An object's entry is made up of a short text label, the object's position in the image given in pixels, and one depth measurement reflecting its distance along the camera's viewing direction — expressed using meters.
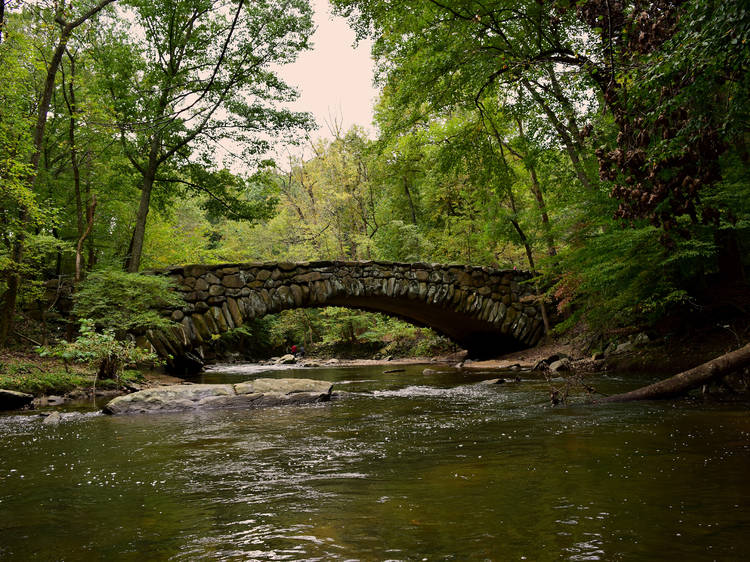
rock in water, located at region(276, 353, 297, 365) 21.23
